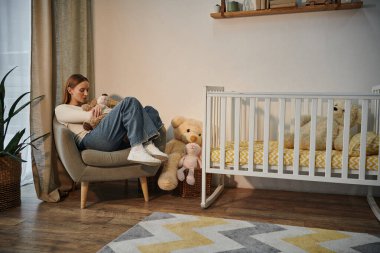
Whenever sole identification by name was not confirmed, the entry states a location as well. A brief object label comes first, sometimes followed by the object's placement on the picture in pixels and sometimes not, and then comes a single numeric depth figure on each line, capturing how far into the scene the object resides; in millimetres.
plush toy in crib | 2289
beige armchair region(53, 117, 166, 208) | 2250
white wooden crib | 2051
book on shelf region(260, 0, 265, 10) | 2727
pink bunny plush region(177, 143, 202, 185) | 2609
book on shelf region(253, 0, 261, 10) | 2742
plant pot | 2227
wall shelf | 2564
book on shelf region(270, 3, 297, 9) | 2639
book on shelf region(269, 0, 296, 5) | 2643
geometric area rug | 1663
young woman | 2236
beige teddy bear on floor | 2634
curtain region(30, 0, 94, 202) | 2426
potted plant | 2203
